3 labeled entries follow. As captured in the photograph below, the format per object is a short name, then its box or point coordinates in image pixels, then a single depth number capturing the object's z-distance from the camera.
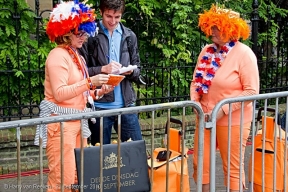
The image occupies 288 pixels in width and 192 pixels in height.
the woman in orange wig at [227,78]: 4.35
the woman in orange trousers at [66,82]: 3.84
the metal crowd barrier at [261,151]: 3.92
